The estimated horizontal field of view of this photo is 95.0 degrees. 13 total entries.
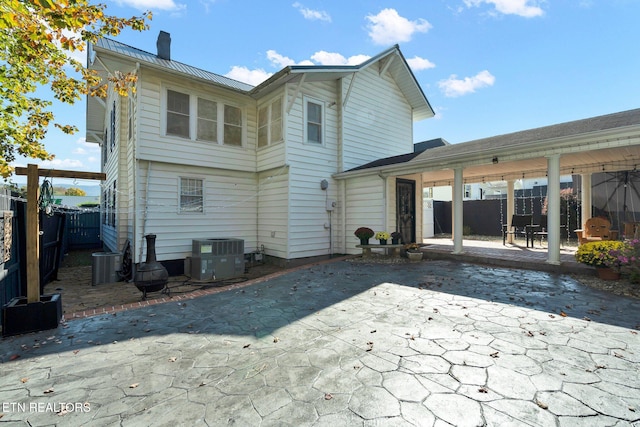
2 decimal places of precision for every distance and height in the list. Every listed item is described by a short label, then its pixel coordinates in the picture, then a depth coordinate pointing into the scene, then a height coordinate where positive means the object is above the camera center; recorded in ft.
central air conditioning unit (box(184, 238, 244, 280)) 24.80 -3.88
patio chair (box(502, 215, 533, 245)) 34.22 -0.60
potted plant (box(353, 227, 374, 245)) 29.63 -1.87
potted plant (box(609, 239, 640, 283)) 17.17 -2.59
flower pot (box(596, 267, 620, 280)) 18.69 -3.72
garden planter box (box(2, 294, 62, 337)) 12.46 -4.43
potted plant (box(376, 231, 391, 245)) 28.96 -2.03
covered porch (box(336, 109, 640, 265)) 19.52 +5.06
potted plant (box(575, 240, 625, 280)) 18.39 -2.67
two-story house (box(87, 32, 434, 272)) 25.76 +5.60
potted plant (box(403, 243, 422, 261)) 28.50 -3.58
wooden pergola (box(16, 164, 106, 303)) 12.92 -0.78
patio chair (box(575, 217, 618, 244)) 29.14 -1.62
